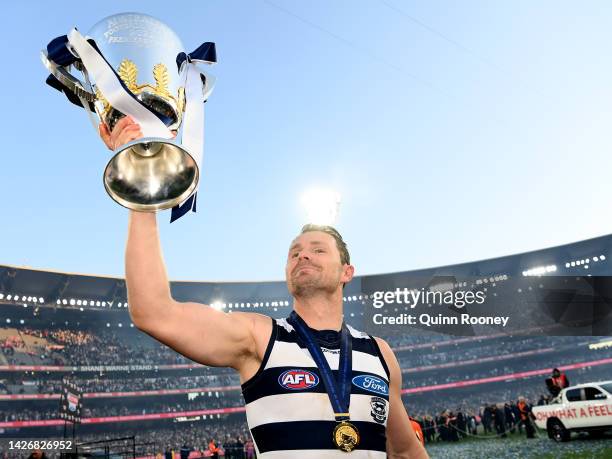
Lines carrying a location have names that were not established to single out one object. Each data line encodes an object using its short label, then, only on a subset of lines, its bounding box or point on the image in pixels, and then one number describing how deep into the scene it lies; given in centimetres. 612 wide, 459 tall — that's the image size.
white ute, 1273
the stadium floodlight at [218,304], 4461
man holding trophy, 174
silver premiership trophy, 173
